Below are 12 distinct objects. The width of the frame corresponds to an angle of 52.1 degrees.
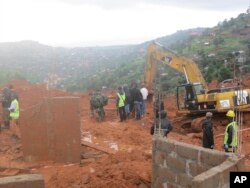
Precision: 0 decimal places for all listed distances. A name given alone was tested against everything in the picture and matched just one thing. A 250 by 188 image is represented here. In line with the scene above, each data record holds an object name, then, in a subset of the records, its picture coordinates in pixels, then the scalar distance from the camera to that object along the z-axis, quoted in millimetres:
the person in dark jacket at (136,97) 10105
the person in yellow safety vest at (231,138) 5727
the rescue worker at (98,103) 10032
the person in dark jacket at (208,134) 6238
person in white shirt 10603
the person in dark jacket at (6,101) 8746
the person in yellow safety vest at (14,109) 8417
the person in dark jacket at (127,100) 10249
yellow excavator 9335
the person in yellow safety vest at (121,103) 9969
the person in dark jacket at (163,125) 6465
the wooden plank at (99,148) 6939
